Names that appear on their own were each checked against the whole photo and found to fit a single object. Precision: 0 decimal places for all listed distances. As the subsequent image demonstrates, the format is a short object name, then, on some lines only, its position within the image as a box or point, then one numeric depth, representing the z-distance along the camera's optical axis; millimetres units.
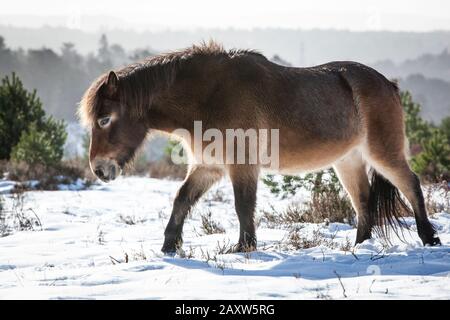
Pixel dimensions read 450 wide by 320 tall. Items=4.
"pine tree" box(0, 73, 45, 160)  32156
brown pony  11359
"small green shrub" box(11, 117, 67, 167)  29844
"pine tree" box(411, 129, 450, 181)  27953
